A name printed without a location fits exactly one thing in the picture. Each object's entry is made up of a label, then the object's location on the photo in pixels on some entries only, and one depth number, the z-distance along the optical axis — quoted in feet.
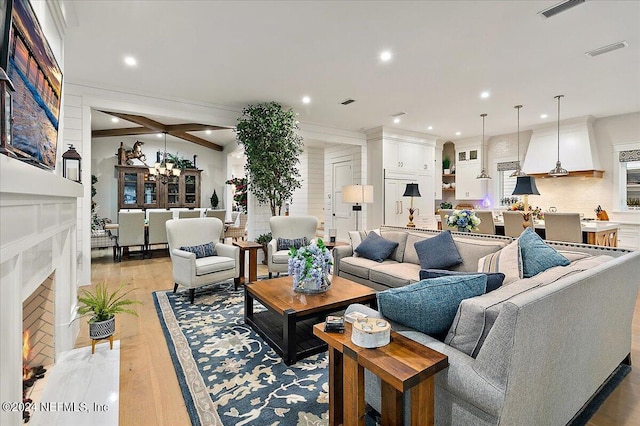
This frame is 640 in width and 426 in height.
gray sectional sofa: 3.77
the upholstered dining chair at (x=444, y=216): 19.16
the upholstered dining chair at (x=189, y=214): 21.95
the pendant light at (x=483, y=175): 19.35
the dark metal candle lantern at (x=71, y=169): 8.96
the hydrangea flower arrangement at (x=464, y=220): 12.34
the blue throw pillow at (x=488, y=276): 5.50
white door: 24.79
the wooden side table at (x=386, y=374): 3.79
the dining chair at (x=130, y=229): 19.06
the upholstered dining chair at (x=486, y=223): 17.19
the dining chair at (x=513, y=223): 16.12
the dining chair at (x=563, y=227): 14.26
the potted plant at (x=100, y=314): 7.62
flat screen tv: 4.36
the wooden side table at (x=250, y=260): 13.89
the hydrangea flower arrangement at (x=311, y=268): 8.79
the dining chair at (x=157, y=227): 20.12
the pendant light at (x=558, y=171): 17.91
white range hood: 19.57
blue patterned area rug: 5.82
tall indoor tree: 16.60
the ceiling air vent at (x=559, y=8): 8.41
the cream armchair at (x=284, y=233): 14.39
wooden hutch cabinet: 26.94
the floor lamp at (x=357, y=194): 16.56
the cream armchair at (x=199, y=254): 11.76
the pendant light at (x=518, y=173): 19.60
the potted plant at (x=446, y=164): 29.32
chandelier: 23.39
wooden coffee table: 7.60
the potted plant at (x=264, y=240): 17.73
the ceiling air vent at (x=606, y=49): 10.59
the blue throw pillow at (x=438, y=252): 10.48
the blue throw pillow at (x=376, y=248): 12.74
